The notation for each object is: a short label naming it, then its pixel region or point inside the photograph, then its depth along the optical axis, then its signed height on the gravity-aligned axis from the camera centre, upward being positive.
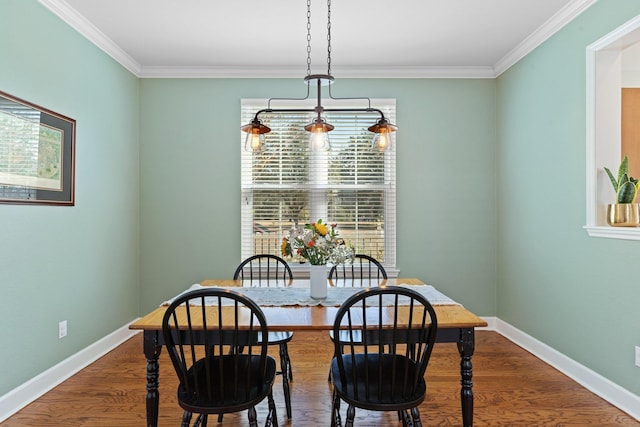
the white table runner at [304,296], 2.30 -0.46
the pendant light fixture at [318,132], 2.37 +0.50
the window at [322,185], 4.24 +0.33
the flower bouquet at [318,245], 2.37 -0.16
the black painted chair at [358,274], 2.87 -0.46
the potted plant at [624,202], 2.57 +0.10
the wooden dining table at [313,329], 1.92 -0.52
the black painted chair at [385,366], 1.76 -0.71
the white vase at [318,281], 2.40 -0.37
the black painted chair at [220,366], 1.75 -0.70
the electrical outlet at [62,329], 2.96 -0.80
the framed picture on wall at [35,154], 2.46 +0.40
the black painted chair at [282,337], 2.47 -0.72
